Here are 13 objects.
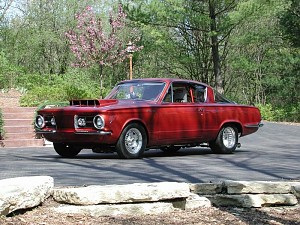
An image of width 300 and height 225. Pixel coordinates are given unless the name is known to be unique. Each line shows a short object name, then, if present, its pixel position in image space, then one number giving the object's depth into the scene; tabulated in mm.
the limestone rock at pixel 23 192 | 4793
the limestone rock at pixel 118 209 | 5207
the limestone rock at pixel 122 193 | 5242
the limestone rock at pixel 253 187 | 5898
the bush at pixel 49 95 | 20438
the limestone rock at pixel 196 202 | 5649
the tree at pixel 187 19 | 31000
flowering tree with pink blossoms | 32312
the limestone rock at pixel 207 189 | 5945
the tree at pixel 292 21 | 31645
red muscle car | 10461
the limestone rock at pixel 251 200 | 5816
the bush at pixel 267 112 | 34281
